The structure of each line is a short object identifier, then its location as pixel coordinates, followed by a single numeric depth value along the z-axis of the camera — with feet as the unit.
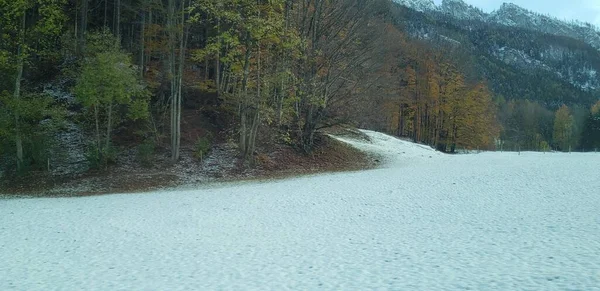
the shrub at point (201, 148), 74.52
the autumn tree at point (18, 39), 61.77
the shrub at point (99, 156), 67.26
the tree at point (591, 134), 225.56
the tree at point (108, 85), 63.10
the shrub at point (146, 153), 69.15
